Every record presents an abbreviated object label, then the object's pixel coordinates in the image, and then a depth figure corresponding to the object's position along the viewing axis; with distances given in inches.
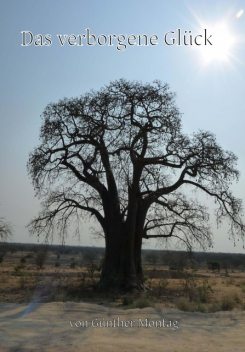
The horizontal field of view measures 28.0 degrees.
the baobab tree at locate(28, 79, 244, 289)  775.7
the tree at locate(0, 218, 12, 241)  1812.3
